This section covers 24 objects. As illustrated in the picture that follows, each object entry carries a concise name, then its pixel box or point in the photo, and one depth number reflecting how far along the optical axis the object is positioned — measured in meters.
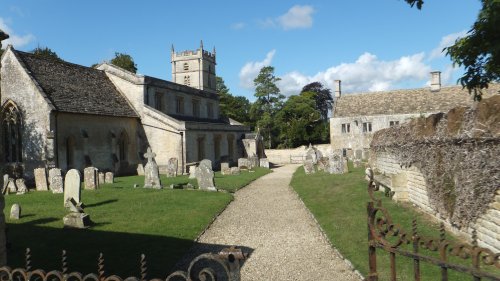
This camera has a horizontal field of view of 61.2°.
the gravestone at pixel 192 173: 26.68
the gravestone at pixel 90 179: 19.86
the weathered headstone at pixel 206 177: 20.28
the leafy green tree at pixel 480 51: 8.62
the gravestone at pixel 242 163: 35.53
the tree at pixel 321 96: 81.62
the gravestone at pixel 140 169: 31.56
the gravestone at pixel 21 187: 19.79
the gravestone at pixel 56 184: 19.19
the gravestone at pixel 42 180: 20.62
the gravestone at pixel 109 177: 24.30
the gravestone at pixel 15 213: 13.04
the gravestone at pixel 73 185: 14.18
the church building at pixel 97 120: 26.67
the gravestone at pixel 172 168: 29.69
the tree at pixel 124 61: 54.83
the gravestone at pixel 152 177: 20.88
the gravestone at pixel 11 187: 20.01
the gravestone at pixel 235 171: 30.50
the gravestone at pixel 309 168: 29.38
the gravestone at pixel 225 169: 30.82
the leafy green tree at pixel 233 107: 70.31
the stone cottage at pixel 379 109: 47.16
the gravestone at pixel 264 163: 39.03
